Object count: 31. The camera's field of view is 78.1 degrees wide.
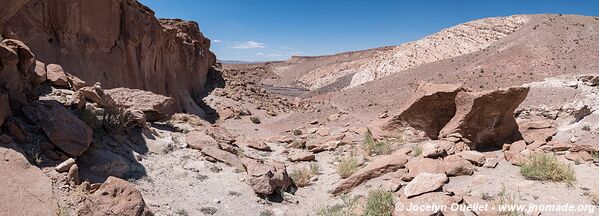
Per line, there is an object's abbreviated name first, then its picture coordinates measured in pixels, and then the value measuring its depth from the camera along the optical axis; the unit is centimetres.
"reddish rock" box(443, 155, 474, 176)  720
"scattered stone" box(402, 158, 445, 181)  714
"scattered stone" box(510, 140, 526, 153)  902
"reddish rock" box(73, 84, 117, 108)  795
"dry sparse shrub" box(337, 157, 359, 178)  889
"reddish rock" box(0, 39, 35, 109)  567
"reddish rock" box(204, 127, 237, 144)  1164
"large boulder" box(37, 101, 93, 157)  580
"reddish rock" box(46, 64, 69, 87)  776
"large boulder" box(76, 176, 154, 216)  464
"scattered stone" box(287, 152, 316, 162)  1126
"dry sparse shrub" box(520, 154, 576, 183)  640
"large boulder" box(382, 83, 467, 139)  1100
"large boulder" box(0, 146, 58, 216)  414
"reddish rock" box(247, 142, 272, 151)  1286
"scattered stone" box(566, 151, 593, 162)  757
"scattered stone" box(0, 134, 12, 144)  492
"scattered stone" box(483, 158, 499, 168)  767
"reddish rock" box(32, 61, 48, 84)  712
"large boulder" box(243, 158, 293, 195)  749
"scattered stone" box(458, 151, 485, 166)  791
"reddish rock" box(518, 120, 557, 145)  983
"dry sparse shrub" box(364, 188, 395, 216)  574
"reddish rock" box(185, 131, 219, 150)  948
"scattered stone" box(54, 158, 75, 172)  516
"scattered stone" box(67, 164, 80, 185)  507
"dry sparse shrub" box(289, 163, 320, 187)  876
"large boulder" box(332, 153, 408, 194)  789
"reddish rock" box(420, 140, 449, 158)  816
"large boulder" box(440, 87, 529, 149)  989
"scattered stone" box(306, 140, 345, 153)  1274
